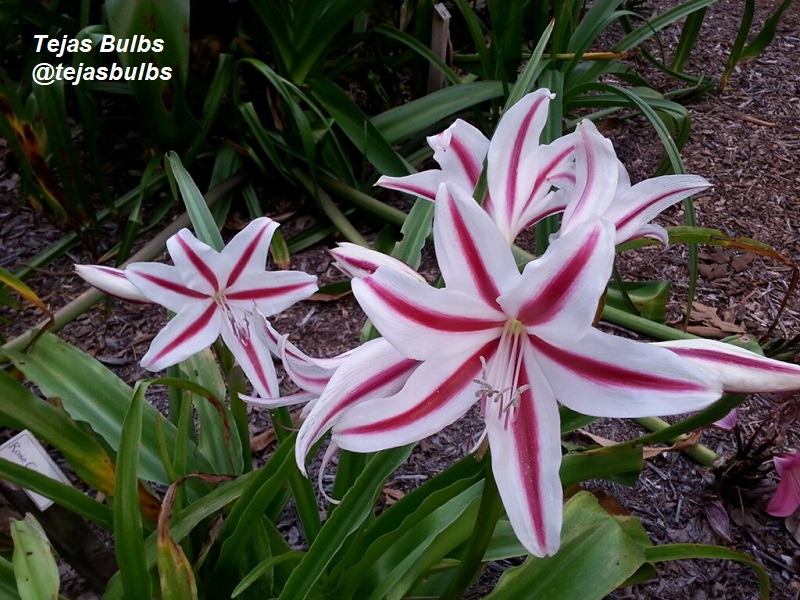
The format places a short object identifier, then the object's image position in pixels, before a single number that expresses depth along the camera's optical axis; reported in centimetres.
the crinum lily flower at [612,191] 59
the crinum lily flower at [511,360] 48
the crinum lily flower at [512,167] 63
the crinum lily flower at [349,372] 52
